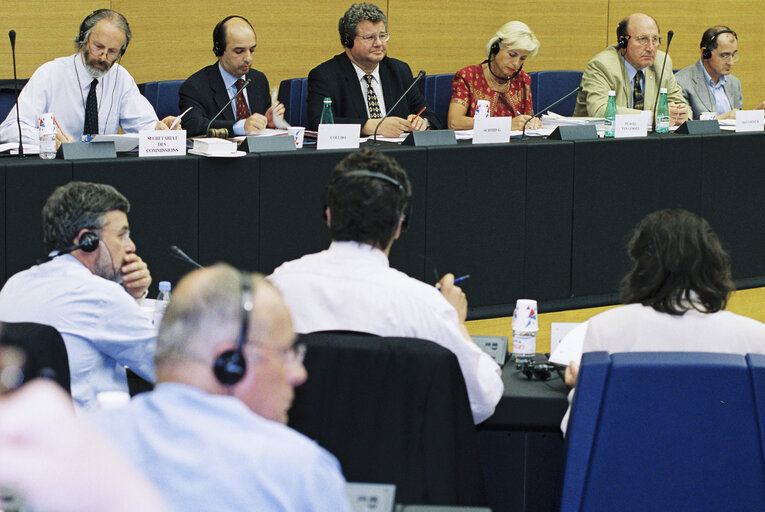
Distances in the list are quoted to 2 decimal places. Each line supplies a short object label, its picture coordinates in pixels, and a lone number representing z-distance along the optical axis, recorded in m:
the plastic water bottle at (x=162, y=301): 4.48
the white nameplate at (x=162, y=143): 6.36
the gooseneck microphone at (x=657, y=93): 8.70
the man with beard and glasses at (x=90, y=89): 7.43
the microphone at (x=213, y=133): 6.97
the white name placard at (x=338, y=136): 6.96
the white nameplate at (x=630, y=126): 7.85
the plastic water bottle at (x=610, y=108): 8.00
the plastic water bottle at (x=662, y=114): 8.25
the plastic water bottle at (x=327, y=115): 7.87
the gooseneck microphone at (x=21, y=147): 6.15
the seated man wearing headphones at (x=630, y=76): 8.92
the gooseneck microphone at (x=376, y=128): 7.26
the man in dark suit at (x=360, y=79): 8.18
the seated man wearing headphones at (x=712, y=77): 9.59
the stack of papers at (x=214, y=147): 6.50
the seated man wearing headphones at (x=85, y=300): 3.78
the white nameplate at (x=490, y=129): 7.39
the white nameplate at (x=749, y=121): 8.31
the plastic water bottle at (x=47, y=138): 6.14
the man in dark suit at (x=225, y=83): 7.92
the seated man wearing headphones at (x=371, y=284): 3.44
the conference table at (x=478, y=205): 6.32
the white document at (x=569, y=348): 4.02
